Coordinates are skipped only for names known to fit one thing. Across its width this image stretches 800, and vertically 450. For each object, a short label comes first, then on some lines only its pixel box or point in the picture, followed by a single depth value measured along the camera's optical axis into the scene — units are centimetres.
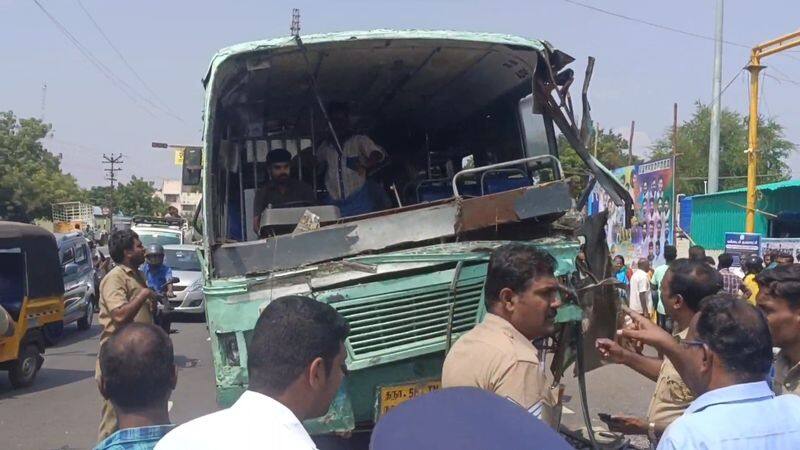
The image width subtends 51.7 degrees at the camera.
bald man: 238
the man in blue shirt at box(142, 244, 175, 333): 873
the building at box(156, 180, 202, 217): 12246
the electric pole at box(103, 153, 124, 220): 6738
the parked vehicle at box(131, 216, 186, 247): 2145
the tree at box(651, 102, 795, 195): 4688
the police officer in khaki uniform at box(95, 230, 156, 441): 545
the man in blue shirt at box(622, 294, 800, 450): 212
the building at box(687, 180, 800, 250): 2145
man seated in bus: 619
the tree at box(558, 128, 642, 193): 4061
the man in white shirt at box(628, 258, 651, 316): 1360
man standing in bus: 639
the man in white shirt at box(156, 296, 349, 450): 181
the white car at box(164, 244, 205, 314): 1673
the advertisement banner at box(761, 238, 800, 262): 1341
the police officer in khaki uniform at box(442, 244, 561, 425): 269
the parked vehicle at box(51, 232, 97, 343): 1439
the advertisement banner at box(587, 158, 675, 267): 1773
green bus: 445
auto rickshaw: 961
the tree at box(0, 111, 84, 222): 4088
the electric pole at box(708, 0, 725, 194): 1777
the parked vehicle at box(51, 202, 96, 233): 5122
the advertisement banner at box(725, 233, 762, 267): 1392
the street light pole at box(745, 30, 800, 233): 1432
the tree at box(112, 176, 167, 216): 7300
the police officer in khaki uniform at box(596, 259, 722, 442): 353
